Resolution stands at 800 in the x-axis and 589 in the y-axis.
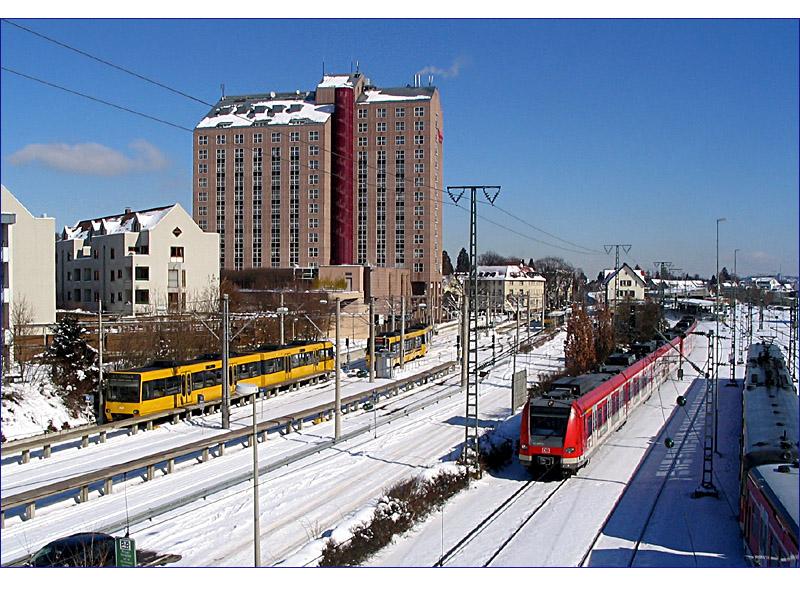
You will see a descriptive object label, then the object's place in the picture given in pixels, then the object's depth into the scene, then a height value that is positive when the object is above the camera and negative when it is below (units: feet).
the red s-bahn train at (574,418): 61.62 -11.66
